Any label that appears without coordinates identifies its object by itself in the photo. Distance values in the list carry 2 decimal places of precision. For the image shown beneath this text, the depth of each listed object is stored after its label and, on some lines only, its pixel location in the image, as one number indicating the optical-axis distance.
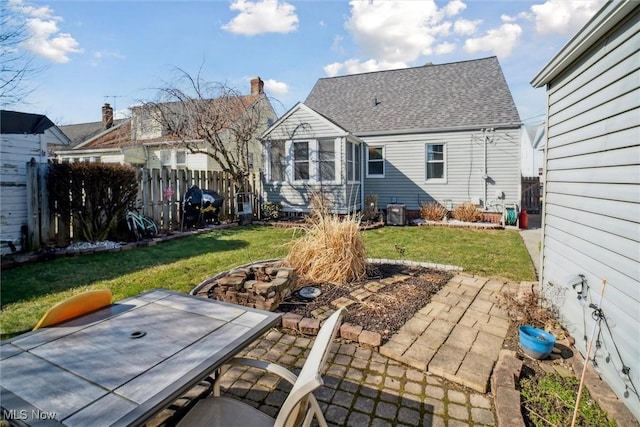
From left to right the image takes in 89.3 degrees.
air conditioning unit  10.87
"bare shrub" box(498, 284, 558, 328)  3.43
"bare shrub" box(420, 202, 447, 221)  11.61
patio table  1.10
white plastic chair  1.09
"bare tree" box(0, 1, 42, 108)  7.78
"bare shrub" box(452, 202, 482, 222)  11.27
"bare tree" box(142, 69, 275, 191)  10.93
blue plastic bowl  2.75
